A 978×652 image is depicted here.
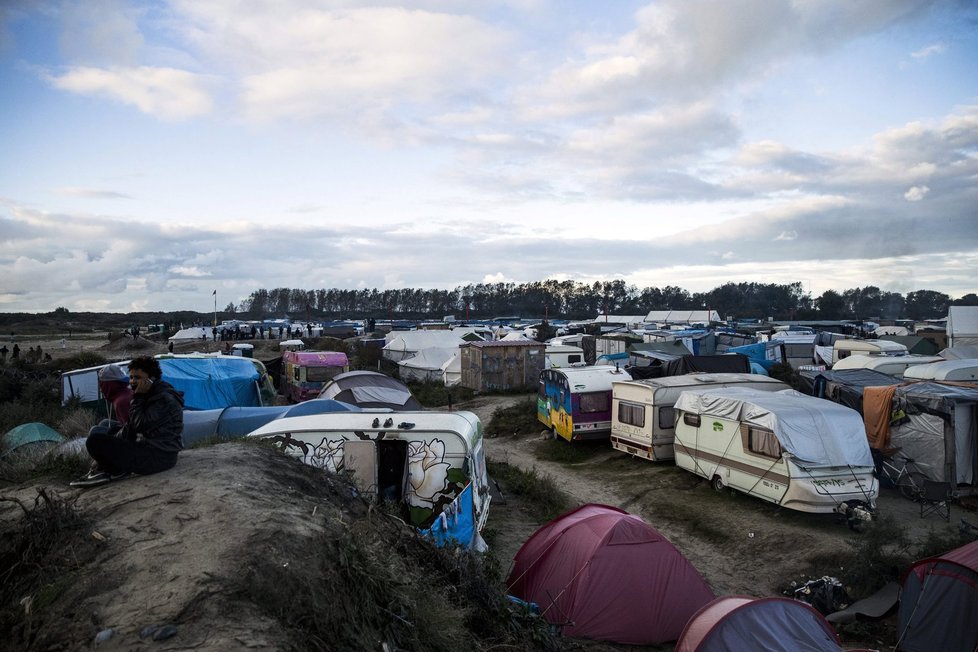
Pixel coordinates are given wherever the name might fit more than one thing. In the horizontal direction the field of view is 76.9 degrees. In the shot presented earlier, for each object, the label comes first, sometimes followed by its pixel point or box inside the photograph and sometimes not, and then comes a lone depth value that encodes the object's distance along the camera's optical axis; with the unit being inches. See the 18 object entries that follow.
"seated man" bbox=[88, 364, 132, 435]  278.1
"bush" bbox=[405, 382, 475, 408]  1097.1
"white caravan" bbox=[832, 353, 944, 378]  749.9
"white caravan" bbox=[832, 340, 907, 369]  1074.7
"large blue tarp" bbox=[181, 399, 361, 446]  517.7
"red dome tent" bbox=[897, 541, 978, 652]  279.0
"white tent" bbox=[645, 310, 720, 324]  3115.2
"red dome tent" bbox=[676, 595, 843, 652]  250.2
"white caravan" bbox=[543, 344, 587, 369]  1221.1
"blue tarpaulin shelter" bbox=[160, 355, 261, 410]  753.0
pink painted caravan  946.1
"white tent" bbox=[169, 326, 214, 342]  2048.5
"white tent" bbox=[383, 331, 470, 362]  1469.0
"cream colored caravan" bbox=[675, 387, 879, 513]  428.8
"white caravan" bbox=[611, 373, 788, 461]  607.5
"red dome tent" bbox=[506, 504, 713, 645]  308.2
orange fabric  538.0
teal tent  519.5
